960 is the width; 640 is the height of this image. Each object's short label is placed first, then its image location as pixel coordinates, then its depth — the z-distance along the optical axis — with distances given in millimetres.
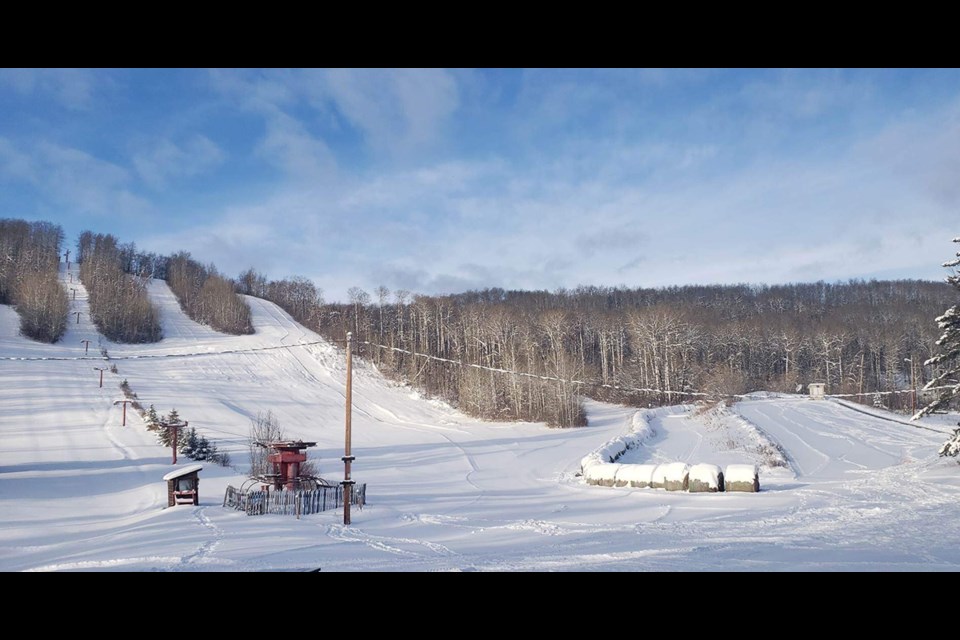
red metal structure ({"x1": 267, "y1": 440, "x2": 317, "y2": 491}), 23922
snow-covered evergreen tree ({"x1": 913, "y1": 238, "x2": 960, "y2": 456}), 20641
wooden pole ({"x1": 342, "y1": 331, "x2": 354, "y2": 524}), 17859
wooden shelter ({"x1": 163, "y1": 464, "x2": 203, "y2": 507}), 21469
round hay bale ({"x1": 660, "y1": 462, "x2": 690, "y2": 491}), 23453
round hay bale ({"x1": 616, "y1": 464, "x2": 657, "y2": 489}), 24750
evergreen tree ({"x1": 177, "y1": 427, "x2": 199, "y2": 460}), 34125
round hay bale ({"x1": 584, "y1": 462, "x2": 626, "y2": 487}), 26094
